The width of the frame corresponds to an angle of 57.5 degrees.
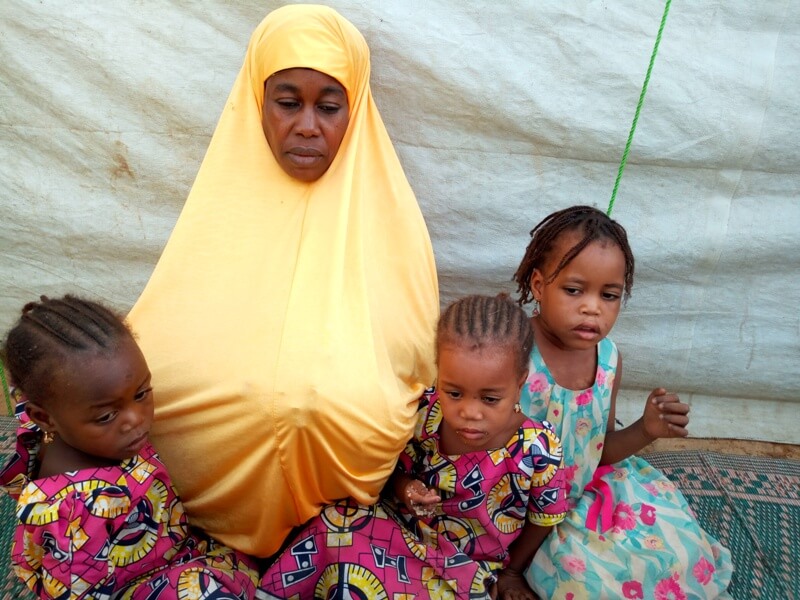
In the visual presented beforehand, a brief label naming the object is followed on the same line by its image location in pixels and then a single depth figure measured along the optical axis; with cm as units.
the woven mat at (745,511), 218
